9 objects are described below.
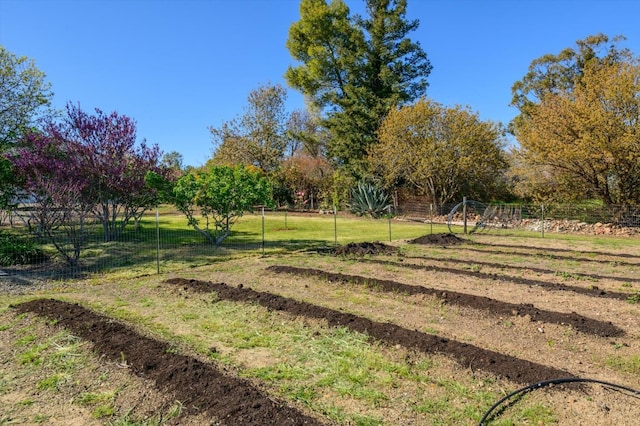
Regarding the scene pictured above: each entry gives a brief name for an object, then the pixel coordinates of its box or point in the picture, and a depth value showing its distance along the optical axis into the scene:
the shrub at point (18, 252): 8.69
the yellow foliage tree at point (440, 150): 20.78
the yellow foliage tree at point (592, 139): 13.62
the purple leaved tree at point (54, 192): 8.09
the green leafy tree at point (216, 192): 10.35
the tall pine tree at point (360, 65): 24.69
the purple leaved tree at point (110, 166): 11.73
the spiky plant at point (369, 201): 22.59
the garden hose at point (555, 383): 2.88
